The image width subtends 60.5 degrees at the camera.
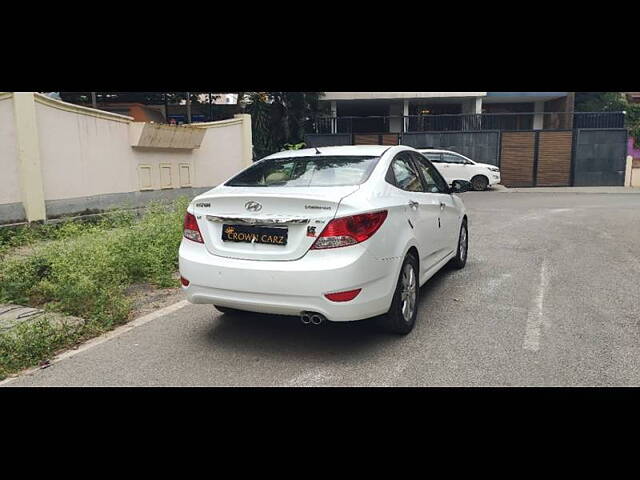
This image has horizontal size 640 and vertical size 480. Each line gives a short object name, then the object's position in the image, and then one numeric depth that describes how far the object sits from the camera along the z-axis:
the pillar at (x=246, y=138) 16.30
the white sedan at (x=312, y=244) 3.94
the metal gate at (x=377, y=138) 25.42
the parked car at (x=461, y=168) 21.78
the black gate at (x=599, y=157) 23.53
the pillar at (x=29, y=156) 9.20
